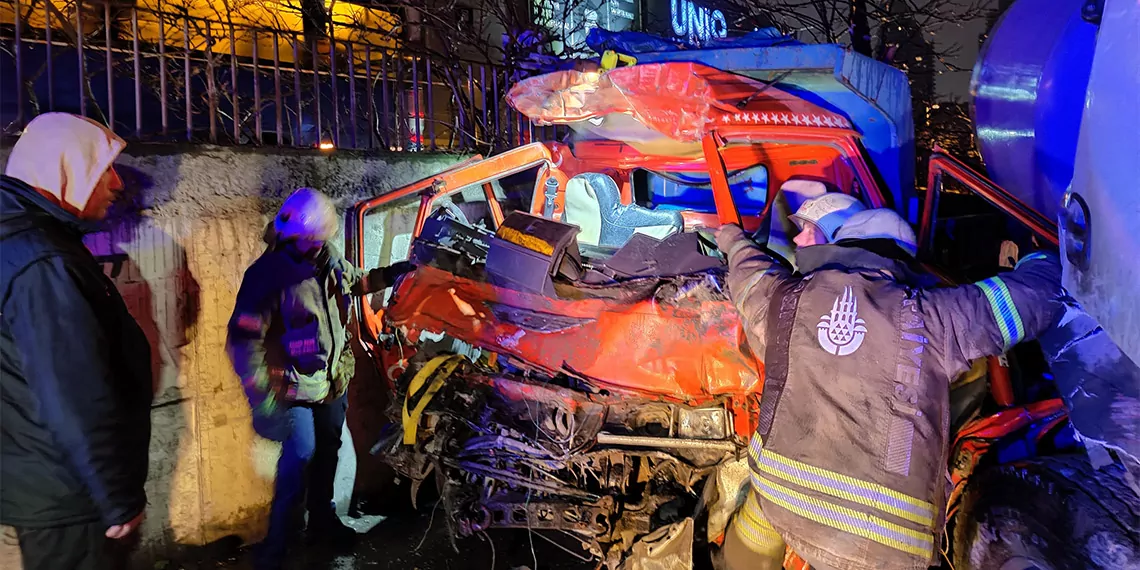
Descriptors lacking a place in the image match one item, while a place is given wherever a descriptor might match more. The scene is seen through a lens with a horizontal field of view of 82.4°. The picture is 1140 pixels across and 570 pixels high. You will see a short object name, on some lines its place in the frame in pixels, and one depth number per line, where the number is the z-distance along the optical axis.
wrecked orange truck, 2.95
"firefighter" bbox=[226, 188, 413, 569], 3.80
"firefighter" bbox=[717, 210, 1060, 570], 2.12
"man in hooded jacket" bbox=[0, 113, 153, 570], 2.45
